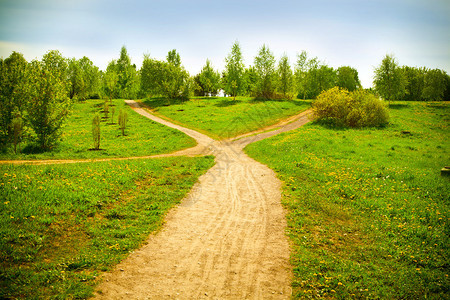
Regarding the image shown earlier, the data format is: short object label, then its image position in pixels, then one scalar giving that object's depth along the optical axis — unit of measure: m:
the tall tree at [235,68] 69.31
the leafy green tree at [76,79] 66.31
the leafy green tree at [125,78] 74.44
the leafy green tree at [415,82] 81.31
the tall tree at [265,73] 68.81
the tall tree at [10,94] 25.11
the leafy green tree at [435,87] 66.12
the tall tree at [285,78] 71.56
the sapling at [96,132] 25.42
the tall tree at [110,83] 64.50
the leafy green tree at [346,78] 92.12
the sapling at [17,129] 22.42
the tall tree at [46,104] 23.25
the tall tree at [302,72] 74.88
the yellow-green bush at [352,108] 38.06
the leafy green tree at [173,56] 97.62
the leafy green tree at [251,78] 71.44
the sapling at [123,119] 34.69
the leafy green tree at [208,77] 84.17
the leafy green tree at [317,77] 72.12
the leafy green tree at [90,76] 78.69
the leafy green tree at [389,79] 60.38
